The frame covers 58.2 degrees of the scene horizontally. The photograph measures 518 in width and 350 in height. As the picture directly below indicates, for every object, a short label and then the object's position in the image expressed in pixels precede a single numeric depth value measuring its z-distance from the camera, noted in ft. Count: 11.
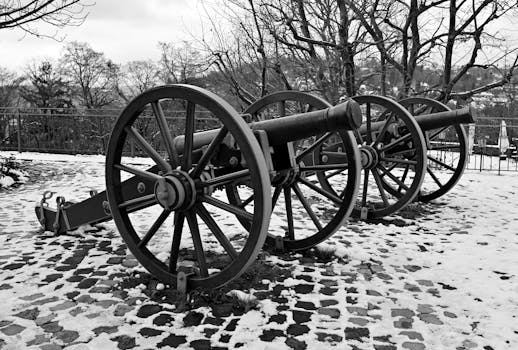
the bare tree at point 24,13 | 24.30
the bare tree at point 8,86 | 114.73
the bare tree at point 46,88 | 125.80
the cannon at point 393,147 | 16.93
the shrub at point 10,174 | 24.70
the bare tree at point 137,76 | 154.36
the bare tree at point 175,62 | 42.86
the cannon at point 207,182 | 9.00
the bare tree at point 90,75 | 138.92
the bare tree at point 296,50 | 32.65
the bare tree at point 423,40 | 34.60
